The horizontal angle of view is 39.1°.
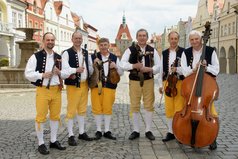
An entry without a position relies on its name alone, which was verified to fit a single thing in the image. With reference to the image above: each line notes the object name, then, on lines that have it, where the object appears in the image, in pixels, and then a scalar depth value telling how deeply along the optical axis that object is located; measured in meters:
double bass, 4.91
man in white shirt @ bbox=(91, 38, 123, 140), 6.14
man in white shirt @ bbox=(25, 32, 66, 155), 5.24
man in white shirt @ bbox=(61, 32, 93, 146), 5.73
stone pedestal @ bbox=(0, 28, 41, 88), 16.16
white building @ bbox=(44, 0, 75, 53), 51.57
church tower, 117.38
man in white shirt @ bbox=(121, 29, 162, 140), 6.07
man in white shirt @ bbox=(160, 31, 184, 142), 5.80
